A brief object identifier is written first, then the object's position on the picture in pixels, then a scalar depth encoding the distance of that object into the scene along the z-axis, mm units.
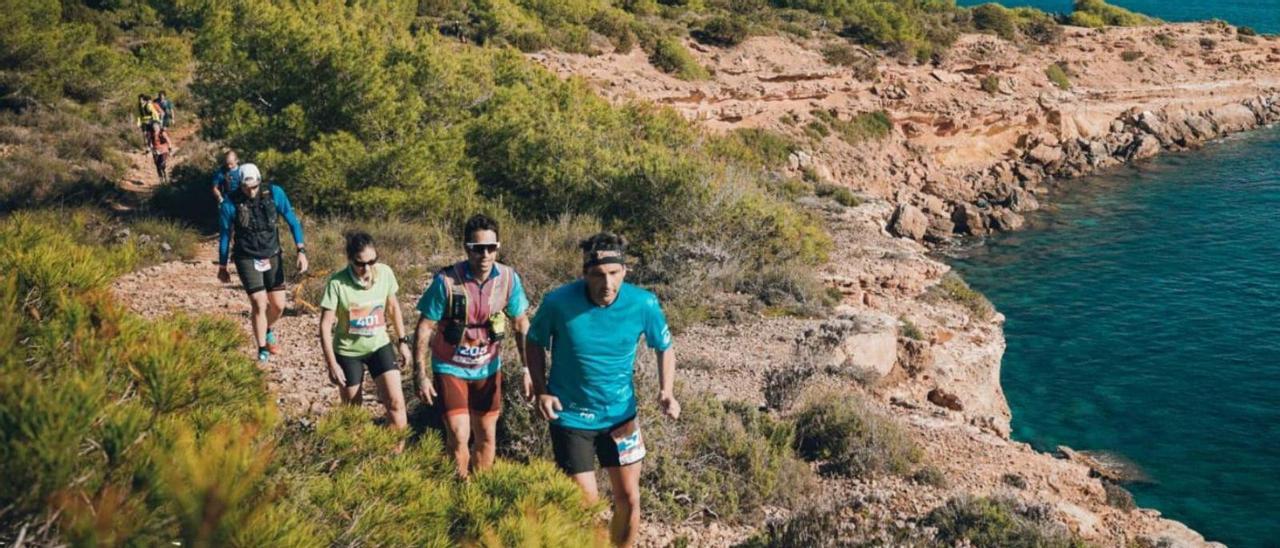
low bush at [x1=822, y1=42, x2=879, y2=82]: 33719
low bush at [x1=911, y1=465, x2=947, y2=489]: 8117
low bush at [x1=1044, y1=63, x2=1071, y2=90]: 38781
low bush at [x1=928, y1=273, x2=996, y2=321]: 16891
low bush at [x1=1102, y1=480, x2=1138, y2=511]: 9711
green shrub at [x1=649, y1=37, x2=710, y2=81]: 30031
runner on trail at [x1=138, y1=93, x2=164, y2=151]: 15109
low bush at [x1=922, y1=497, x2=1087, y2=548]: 6496
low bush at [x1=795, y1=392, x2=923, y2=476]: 8078
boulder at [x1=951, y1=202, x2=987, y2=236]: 28234
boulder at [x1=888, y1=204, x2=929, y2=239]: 26219
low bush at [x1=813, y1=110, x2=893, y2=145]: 31125
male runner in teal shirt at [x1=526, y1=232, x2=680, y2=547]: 4609
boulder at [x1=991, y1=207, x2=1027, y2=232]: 28531
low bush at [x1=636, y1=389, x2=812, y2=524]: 6590
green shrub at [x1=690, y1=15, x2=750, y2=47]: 33688
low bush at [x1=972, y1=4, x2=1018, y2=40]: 42250
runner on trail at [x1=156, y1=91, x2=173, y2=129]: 15703
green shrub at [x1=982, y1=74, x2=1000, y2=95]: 35719
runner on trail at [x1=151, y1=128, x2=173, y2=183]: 15133
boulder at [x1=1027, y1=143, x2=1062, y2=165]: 35125
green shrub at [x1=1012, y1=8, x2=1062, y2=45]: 42594
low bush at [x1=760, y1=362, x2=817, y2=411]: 9391
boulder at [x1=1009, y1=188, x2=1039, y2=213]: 30359
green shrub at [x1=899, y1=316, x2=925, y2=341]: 13665
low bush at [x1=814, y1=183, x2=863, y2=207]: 24906
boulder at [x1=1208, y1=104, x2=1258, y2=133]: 41156
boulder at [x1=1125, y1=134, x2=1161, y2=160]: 37219
